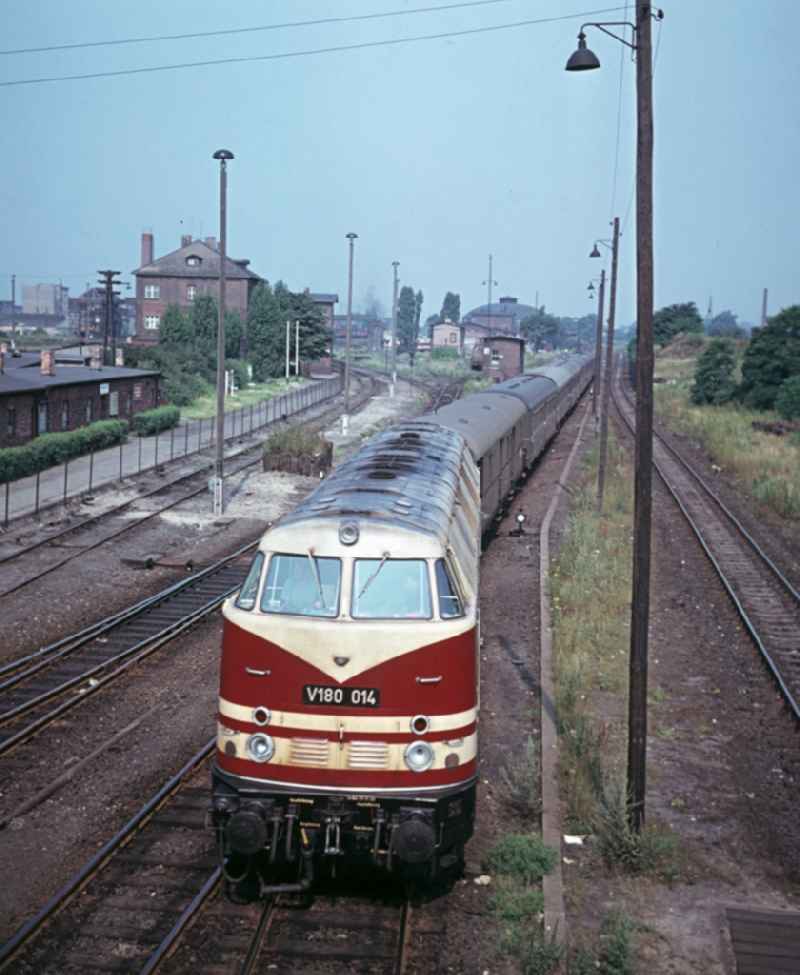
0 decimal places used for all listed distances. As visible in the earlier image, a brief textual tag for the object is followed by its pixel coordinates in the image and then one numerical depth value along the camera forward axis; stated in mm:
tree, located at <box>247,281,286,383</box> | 78312
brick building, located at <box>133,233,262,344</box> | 90125
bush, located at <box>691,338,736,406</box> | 63000
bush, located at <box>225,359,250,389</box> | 70000
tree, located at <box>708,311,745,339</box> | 134500
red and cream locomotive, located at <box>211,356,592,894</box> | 8656
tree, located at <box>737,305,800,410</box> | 56219
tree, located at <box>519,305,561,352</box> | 169750
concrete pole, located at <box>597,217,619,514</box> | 29891
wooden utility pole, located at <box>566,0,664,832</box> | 10586
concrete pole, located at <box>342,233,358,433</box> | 48825
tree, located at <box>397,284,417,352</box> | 157750
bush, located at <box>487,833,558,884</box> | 9734
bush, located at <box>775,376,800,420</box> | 52156
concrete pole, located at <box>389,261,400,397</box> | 66875
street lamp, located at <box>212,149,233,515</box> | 28156
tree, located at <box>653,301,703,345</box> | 122625
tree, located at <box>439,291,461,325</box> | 185625
